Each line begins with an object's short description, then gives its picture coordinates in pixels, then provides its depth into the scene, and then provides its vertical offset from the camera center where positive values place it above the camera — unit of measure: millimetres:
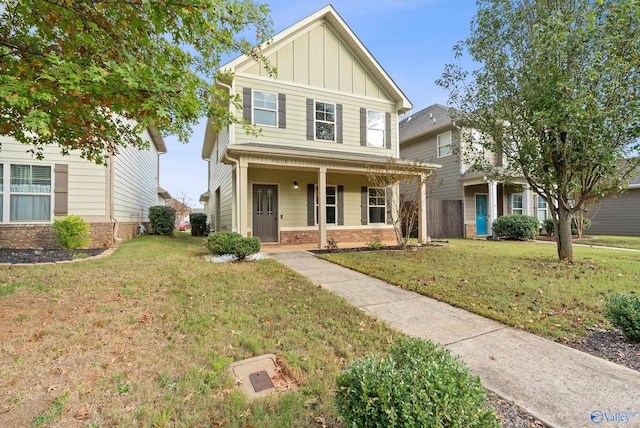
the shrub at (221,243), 7223 -546
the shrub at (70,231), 8078 -221
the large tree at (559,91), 5801 +2934
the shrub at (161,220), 14102 +114
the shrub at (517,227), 12766 -400
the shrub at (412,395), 1390 -912
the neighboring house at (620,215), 15180 +103
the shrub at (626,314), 2958 -1031
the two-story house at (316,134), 9656 +3289
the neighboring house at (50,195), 8047 +841
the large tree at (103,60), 2793 +1917
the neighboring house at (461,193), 14125 +1346
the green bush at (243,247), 7133 -644
